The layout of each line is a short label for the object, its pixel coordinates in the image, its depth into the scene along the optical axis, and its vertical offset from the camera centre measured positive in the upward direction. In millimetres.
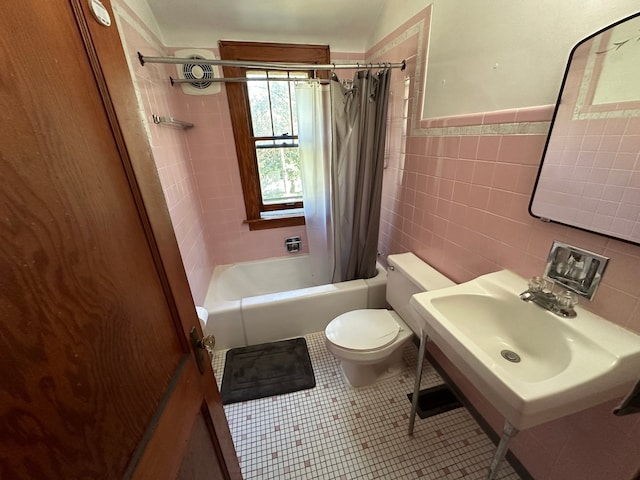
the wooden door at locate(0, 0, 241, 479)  309 -160
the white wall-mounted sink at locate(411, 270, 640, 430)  703 -637
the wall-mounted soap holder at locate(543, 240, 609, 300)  857 -441
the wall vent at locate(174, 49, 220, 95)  1933 +526
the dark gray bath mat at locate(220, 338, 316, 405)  1641 -1403
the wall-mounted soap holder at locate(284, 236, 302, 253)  2655 -936
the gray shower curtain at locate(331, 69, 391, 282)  1732 -179
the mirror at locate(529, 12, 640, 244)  735 -23
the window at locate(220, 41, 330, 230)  2061 +114
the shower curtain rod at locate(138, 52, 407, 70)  1518 +463
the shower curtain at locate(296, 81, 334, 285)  1785 -171
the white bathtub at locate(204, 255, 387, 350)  1855 -1133
